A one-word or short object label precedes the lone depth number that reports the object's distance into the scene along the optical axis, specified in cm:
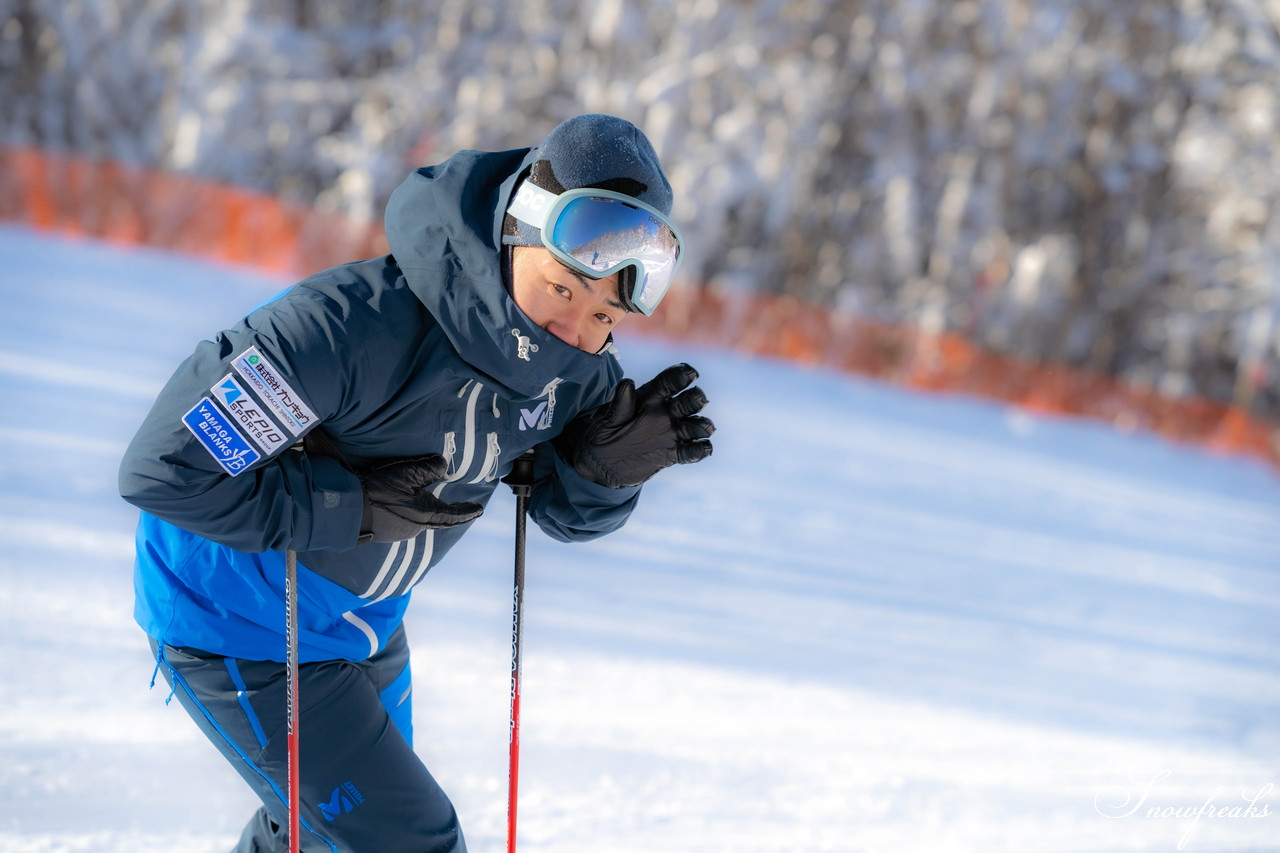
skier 763
